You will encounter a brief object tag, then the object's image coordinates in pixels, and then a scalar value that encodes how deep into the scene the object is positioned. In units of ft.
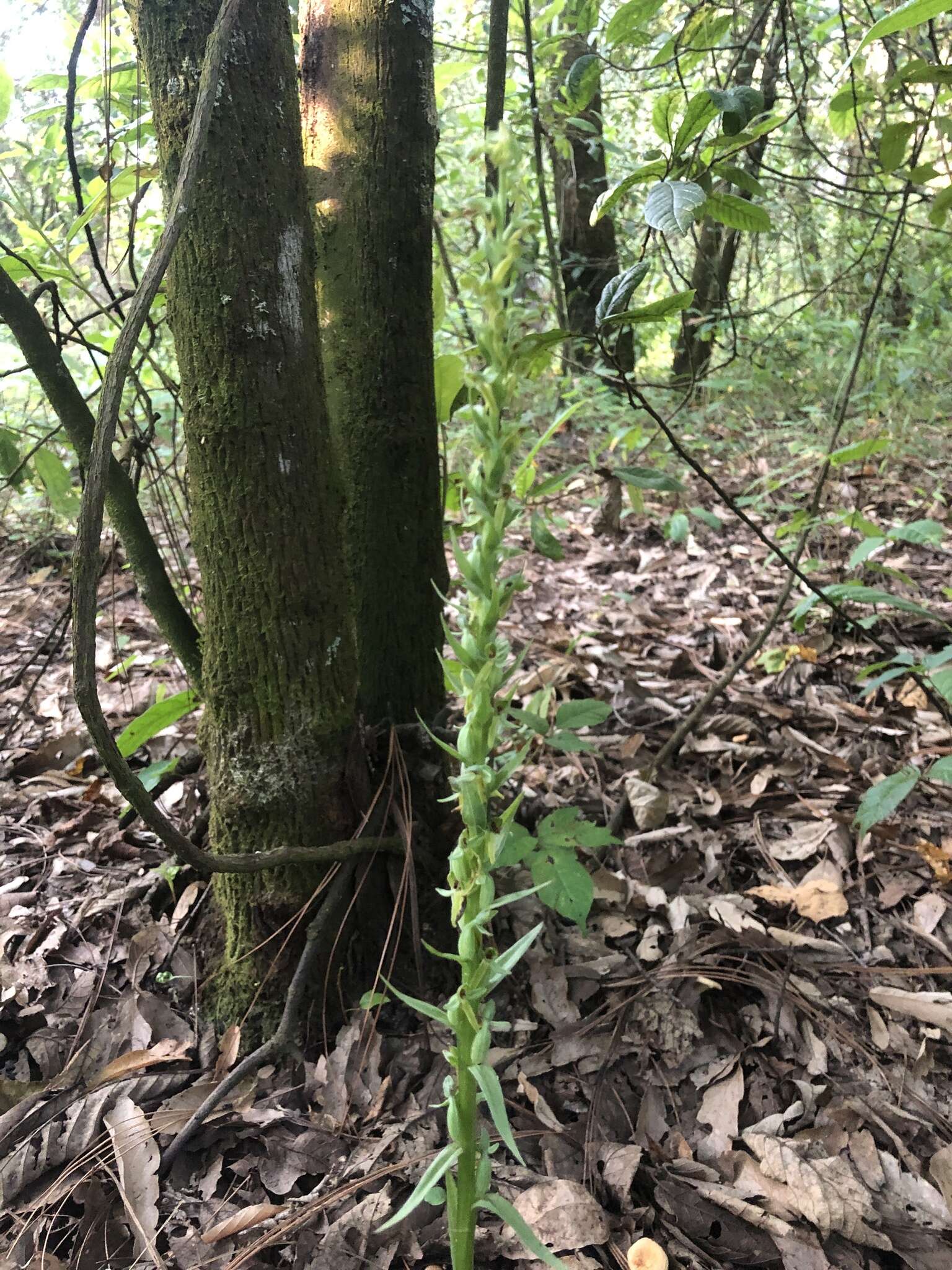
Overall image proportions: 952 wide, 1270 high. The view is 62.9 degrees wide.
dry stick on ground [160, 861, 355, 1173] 4.21
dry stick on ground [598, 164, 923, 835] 6.25
